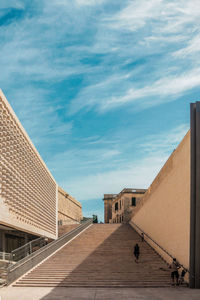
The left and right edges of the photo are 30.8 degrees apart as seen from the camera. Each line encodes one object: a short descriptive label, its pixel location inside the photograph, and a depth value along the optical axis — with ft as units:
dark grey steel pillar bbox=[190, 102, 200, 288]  42.98
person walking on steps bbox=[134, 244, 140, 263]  57.26
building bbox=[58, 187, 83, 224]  140.56
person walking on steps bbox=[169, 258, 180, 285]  45.14
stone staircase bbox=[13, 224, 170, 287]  46.98
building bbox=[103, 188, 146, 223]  153.79
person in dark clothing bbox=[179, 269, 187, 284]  45.29
